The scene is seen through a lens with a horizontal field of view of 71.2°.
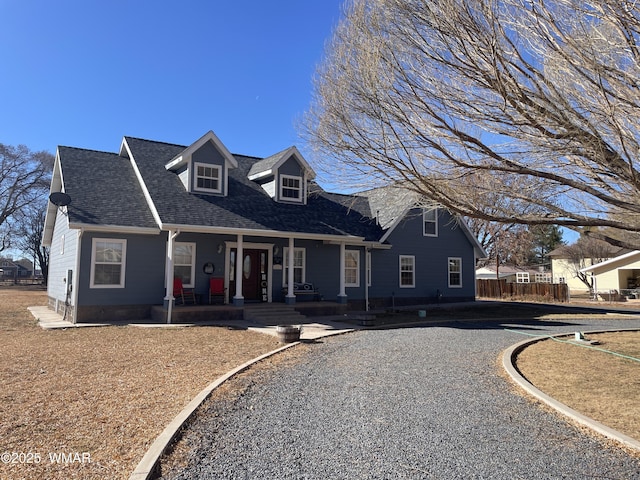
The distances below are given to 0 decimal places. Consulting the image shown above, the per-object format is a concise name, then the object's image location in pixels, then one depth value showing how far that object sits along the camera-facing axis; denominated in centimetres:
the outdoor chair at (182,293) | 1409
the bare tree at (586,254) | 3838
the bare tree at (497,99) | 551
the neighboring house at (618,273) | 3166
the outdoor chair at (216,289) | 1458
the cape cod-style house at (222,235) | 1341
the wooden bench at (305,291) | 1608
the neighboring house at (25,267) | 8552
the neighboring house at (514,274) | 4547
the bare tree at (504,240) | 3660
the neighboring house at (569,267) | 4100
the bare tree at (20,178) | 4133
